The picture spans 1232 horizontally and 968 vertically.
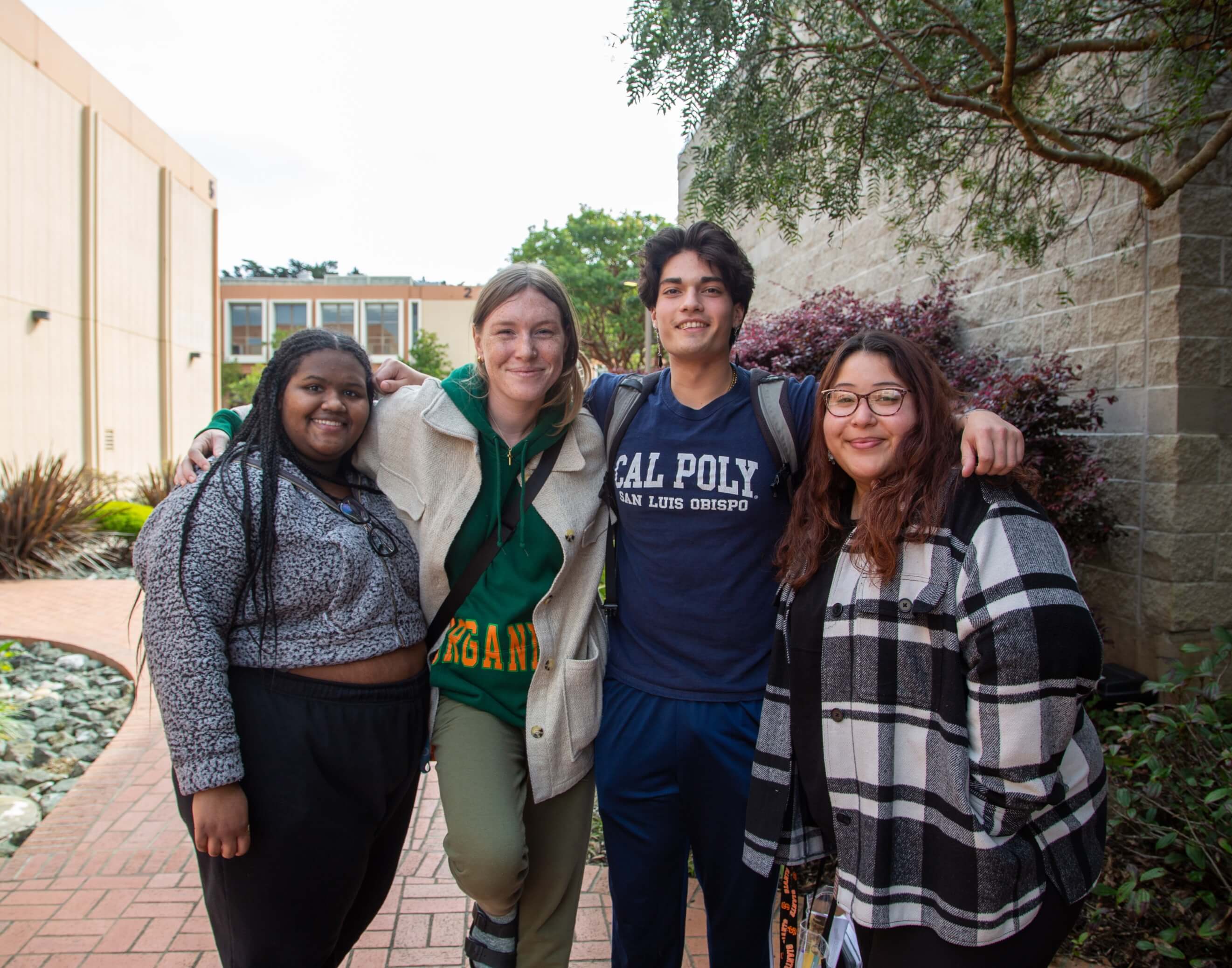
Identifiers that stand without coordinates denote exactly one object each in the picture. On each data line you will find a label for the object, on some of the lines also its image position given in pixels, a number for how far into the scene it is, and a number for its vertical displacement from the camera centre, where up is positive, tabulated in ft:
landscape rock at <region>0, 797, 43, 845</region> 12.69 -5.27
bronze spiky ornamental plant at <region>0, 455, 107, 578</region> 30.91 -1.82
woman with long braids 6.00 -1.53
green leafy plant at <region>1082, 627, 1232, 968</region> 8.64 -3.77
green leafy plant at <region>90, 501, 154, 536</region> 37.35 -1.78
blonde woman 7.48 -1.04
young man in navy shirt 7.36 -1.75
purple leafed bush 13.37 +1.75
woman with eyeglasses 5.30 -1.43
